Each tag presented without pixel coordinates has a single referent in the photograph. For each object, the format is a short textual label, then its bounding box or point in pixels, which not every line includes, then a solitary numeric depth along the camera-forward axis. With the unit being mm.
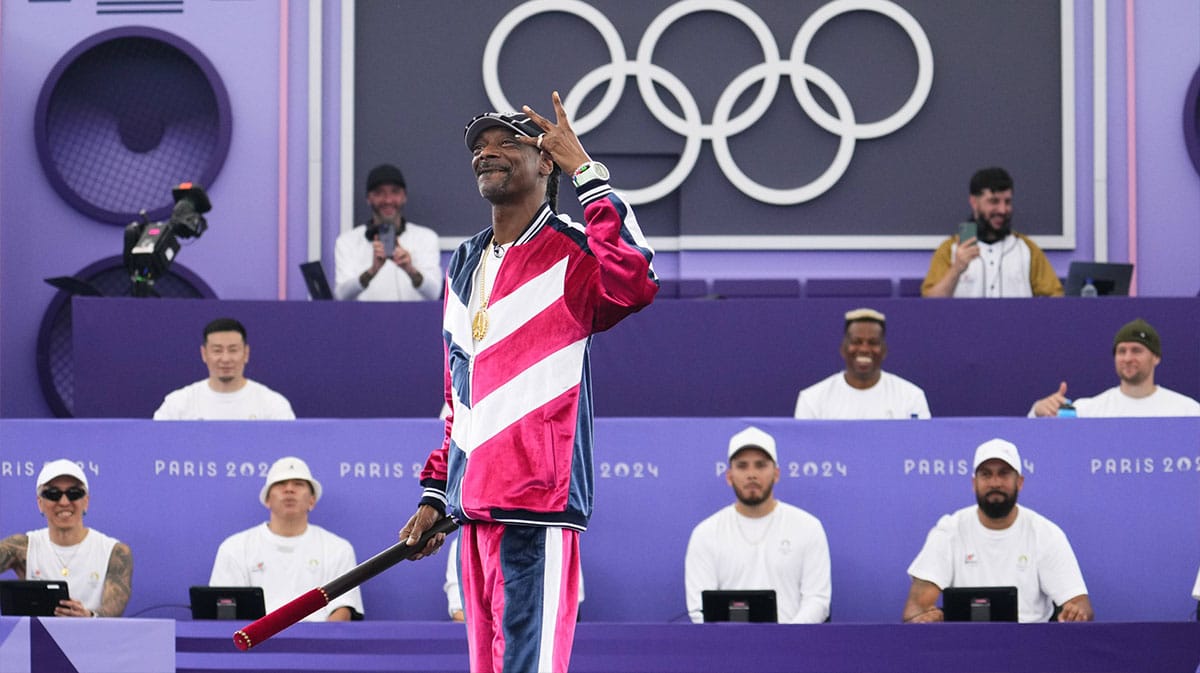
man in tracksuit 7238
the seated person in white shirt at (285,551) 14750
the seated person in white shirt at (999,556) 14312
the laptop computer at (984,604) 13023
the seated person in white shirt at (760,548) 14492
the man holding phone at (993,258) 18625
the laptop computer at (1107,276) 18062
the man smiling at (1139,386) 16062
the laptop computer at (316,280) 18766
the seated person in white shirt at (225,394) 16547
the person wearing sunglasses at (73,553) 14578
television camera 18187
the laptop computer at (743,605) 12984
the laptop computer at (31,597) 13359
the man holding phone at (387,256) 19234
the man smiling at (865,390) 16406
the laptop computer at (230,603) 13391
